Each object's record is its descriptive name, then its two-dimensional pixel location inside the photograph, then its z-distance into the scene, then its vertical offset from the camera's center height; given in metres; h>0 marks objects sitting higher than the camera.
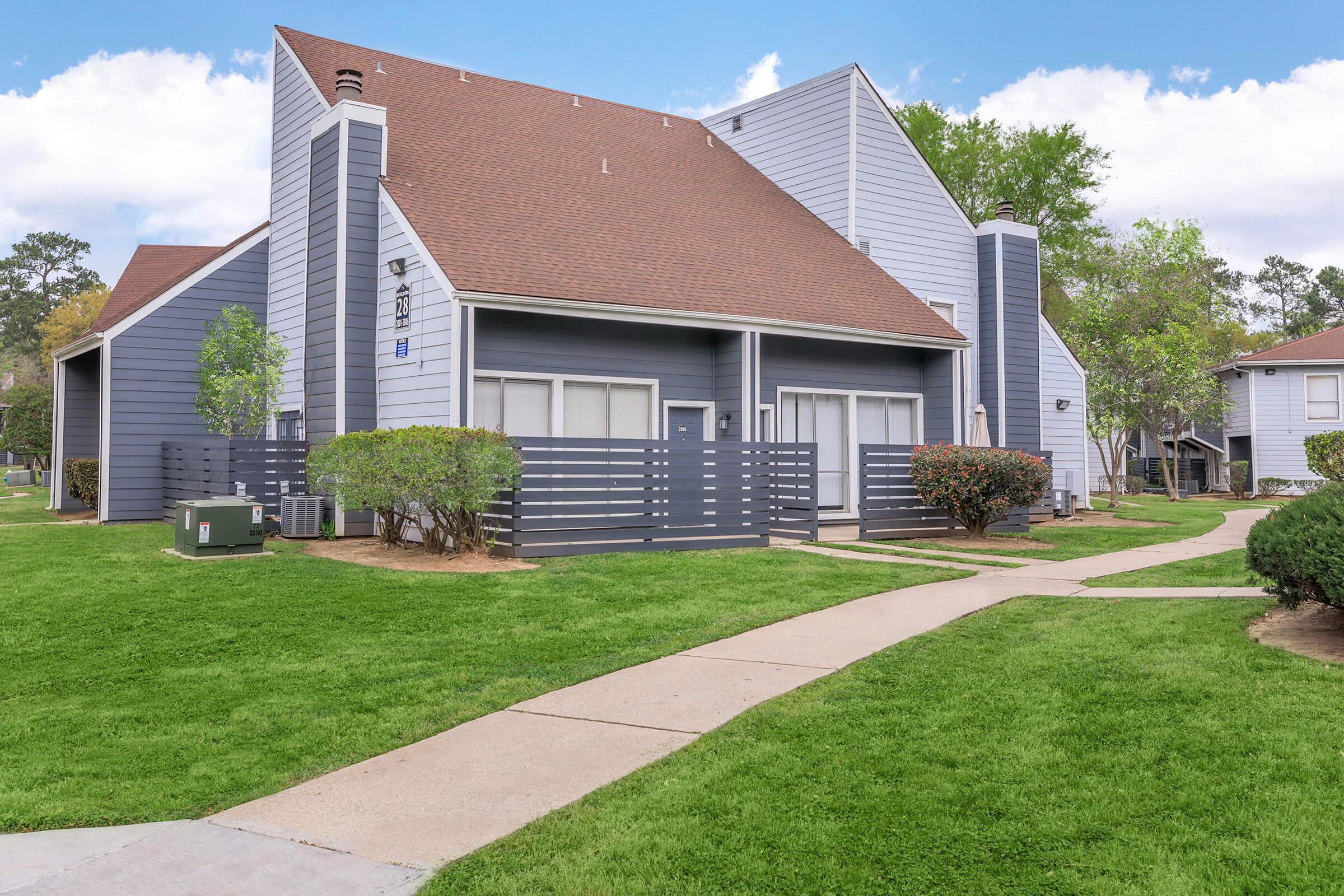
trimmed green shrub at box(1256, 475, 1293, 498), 34.16 -0.16
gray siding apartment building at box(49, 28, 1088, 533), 14.55 +3.53
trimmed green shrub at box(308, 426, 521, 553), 11.02 +0.09
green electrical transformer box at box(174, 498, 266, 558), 11.18 -0.50
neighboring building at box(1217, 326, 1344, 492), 35.22 +2.86
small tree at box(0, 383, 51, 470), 31.97 +2.07
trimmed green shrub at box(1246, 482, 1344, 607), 6.26 -0.46
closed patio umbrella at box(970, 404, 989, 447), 17.52 +0.92
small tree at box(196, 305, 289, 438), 15.80 +1.76
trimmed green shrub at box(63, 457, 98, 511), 18.59 +0.12
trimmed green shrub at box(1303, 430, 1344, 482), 22.52 +0.68
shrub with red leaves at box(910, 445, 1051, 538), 14.93 +0.03
